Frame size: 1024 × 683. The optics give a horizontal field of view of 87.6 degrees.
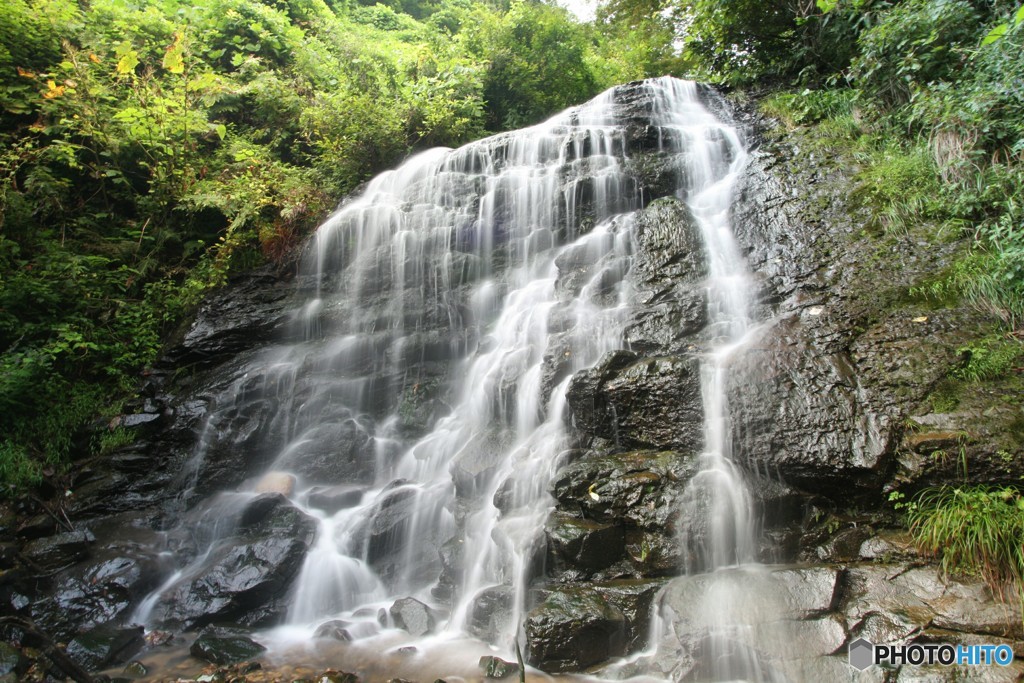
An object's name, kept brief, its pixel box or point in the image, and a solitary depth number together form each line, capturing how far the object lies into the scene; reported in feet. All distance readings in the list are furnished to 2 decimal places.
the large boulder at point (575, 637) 13.47
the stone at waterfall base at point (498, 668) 13.79
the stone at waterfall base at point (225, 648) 15.51
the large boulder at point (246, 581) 17.88
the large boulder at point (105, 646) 15.39
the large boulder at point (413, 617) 16.61
